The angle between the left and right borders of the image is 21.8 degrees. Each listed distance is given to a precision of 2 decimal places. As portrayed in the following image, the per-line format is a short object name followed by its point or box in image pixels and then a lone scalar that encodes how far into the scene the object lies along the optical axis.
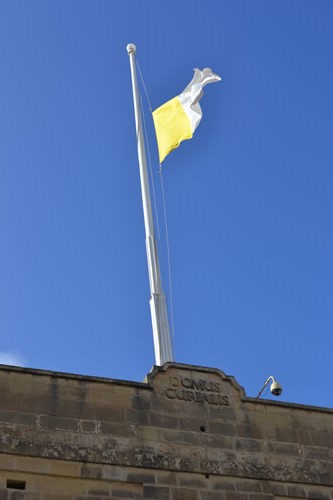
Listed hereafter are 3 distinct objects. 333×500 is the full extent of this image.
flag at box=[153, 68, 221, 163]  23.25
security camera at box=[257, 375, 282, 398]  18.16
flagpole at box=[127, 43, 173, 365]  18.47
